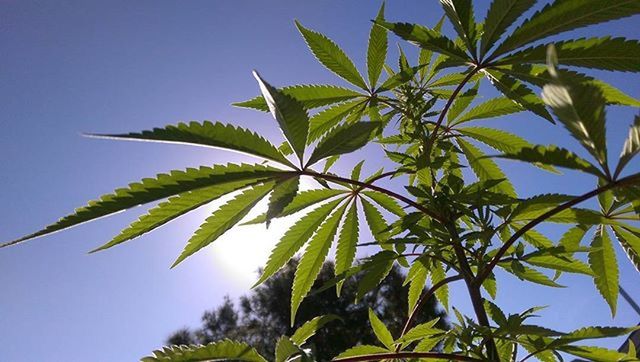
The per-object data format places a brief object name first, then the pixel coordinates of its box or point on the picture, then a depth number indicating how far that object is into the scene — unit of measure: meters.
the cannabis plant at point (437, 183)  0.18
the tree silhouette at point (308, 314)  10.27
